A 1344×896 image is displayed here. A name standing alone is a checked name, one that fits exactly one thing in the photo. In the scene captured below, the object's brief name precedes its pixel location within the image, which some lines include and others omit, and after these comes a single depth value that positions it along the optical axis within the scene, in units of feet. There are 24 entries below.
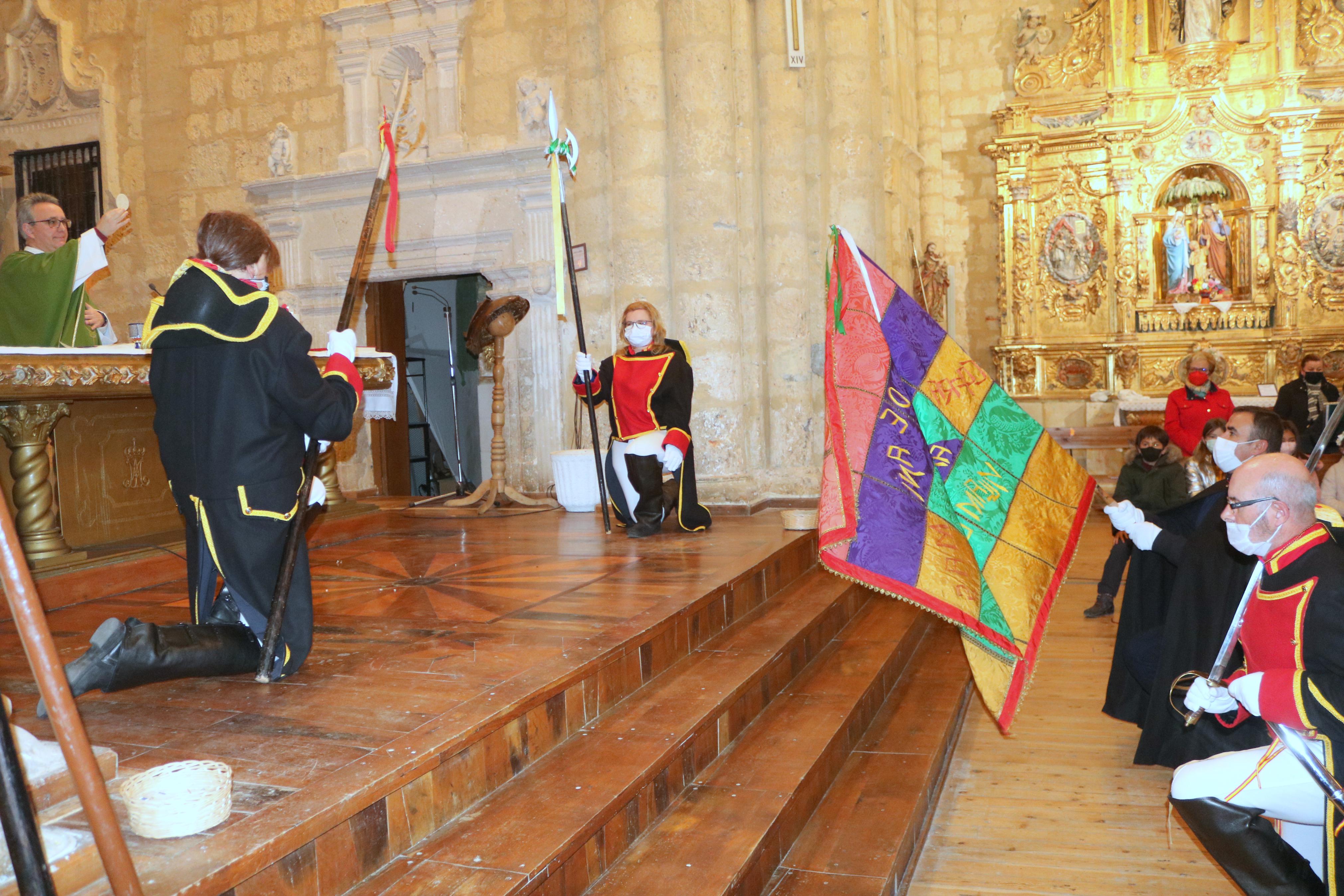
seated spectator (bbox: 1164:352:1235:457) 27.78
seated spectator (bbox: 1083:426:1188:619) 21.72
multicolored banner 11.54
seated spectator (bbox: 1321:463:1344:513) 22.27
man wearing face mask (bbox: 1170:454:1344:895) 8.55
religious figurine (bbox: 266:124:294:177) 29.58
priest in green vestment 16.98
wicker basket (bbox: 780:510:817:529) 20.16
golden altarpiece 35.78
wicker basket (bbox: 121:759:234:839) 6.68
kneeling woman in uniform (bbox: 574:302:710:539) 20.59
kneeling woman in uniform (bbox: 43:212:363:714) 9.89
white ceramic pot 23.76
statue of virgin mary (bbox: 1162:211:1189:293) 37.63
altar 14.37
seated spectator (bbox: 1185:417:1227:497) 27.12
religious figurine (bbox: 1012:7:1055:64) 37.81
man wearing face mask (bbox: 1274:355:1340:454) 30.86
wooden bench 35.40
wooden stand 24.17
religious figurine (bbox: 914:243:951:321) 34.96
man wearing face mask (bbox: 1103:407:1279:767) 12.35
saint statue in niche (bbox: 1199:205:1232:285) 37.47
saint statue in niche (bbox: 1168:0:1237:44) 36.09
